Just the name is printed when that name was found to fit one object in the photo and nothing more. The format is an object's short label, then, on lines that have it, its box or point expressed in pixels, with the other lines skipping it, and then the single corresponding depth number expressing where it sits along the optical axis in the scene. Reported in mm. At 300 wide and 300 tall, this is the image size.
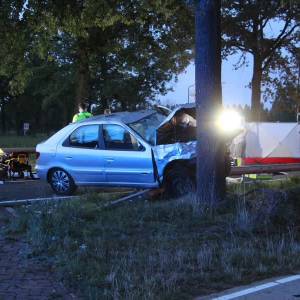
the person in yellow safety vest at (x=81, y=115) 15883
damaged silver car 11258
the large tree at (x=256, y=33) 27125
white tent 23312
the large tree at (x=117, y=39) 10516
